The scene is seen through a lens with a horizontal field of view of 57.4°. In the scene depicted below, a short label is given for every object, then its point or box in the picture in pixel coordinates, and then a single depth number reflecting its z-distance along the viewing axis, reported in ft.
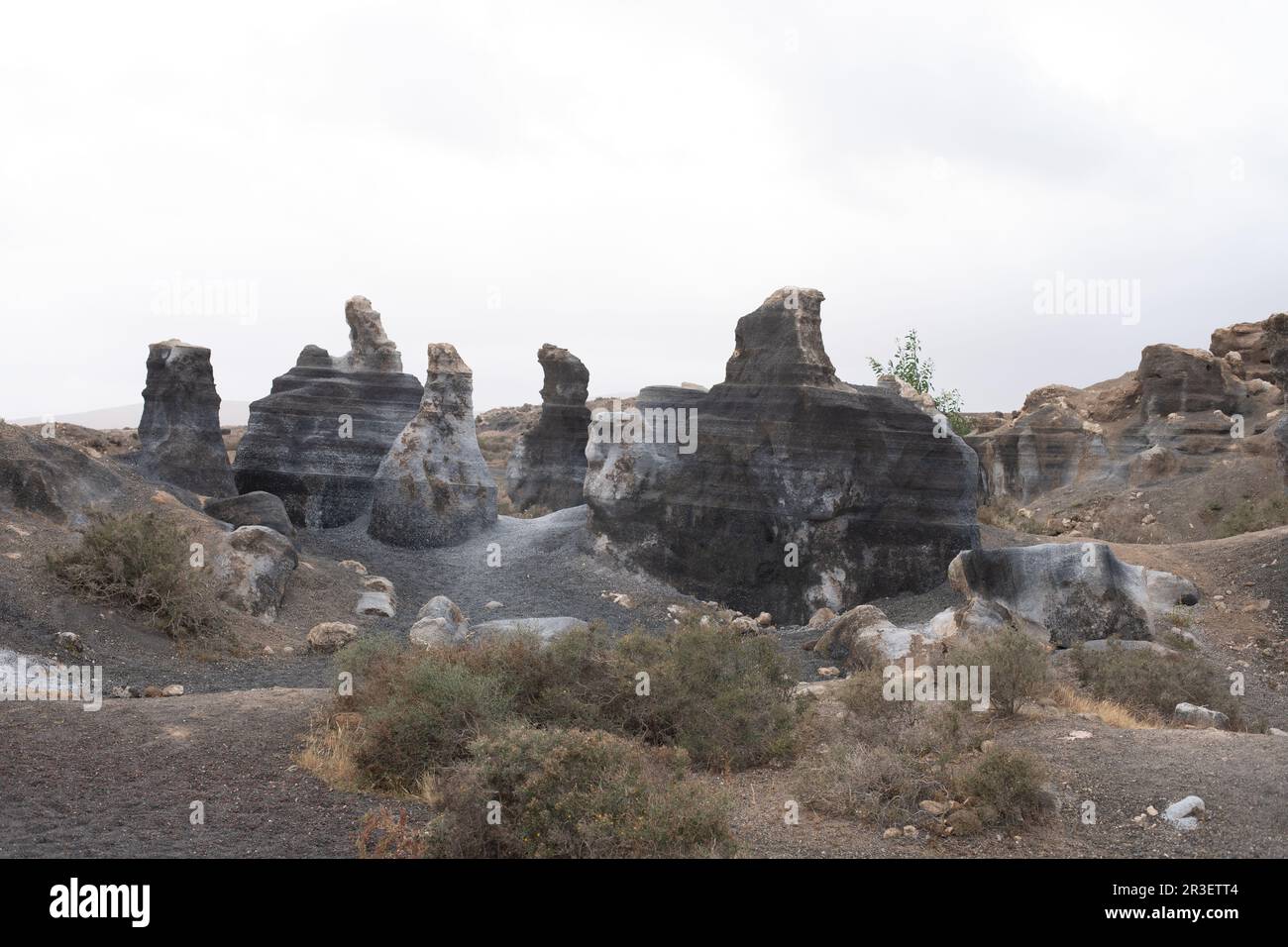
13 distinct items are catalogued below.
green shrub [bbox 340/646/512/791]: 30.19
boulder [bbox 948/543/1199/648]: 50.24
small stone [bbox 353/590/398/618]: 62.08
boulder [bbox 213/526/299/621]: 56.65
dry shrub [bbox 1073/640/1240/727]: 38.37
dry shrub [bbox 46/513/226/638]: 49.55
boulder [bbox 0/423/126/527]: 56.80
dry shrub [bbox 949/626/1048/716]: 34.37
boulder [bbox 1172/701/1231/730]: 36.40
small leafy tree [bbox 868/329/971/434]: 140.77
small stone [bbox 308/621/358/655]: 53.52
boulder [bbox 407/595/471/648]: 48.42
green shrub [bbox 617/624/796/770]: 33.30
